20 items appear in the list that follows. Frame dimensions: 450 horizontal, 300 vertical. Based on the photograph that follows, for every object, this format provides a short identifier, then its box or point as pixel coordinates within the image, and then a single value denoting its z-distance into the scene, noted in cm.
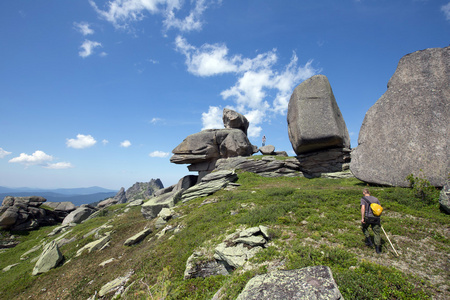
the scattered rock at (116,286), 1037
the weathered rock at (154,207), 2486
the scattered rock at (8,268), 2133
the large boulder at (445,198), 1131
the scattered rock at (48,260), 1678
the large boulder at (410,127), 1488
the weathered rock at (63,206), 5219
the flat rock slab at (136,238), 1666
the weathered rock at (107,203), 5780
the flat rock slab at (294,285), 476
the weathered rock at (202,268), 925
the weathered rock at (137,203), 4250
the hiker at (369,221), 840
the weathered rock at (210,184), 2420
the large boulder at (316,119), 2464
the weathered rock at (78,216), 4041
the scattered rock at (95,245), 1797
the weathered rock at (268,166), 2966
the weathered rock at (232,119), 4087
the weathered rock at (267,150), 3678
